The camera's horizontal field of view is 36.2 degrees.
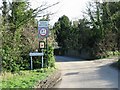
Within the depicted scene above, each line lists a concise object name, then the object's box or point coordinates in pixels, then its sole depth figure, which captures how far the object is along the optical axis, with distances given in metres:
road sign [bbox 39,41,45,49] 12.74
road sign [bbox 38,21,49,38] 11.80
